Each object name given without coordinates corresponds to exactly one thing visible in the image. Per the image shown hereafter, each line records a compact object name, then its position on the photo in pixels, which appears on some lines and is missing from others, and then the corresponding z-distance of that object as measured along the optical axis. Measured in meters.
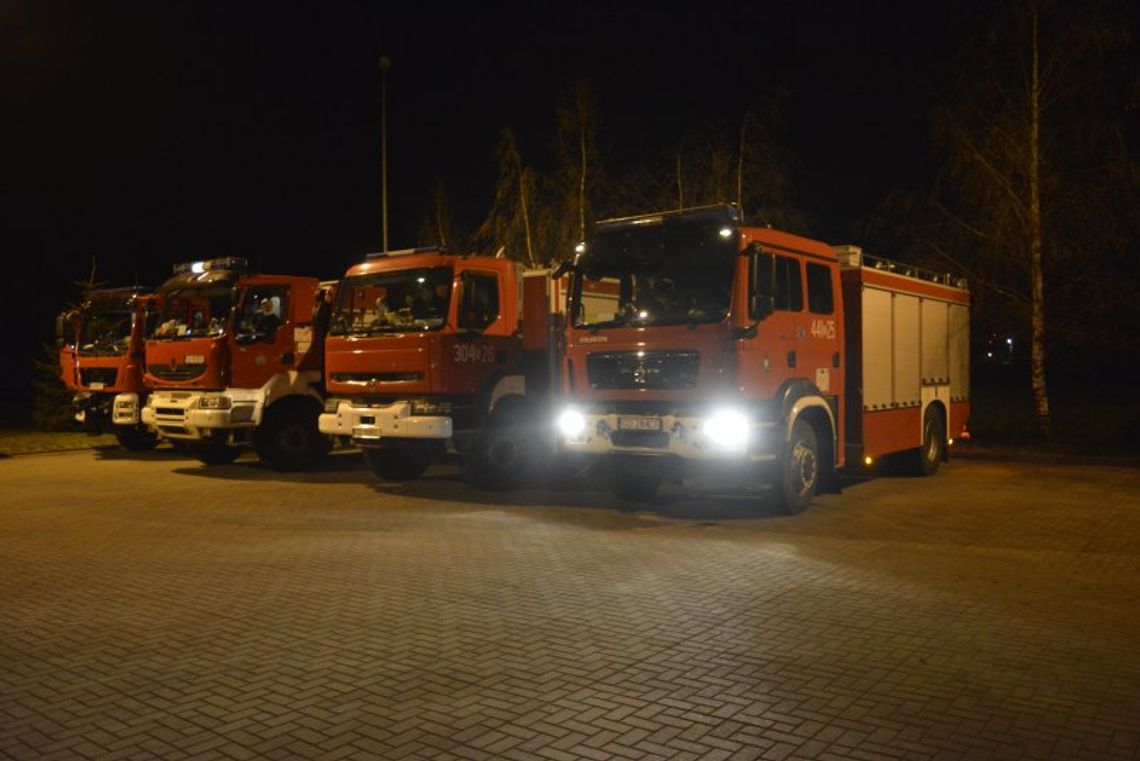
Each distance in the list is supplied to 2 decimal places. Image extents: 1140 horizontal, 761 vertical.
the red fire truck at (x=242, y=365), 15.46
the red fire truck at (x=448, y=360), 12.85
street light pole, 24.66
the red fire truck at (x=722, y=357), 10.42
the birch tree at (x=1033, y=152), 18.81
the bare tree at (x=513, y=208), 23.94
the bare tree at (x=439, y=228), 27.67
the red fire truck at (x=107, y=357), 18.12
